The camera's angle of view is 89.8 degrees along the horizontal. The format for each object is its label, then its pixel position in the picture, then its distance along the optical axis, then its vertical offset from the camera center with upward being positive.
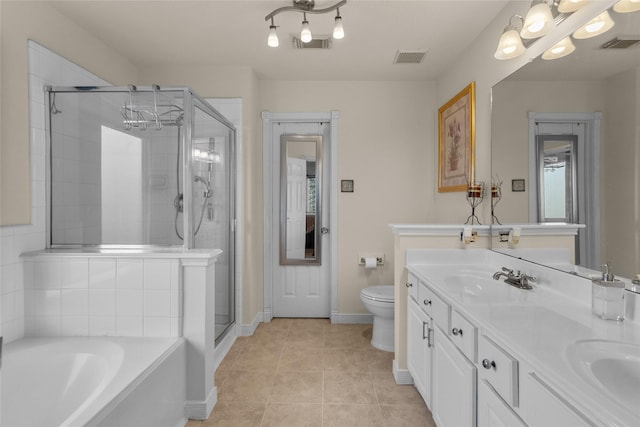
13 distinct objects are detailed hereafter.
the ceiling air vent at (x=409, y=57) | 2.73 +1.35
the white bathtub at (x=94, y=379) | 1.38 -0.79
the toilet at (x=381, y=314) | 2.66 -0.87
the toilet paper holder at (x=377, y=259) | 3.36 -0.50
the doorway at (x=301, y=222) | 3.45 -0.13
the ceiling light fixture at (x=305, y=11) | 2.02 +1.30
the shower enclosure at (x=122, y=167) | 2.02 +0.29
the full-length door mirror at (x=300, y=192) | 3.48 +0.21
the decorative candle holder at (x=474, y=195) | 2.28 +0.11
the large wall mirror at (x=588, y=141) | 1.20 +0.31
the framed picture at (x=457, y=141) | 2.48 +0.60
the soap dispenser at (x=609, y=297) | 1.15 -0.32
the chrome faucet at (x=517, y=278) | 1.60 -0.35
